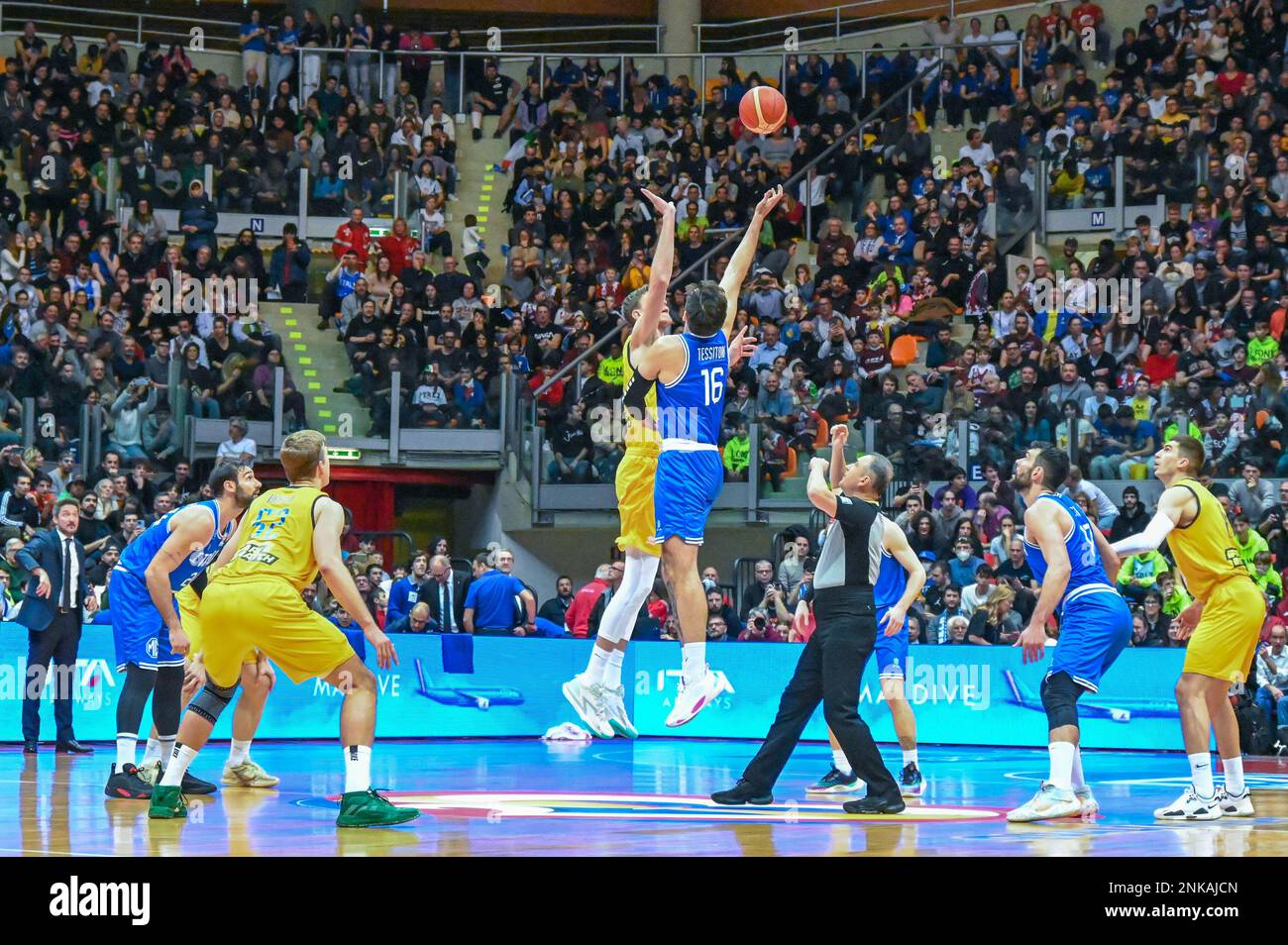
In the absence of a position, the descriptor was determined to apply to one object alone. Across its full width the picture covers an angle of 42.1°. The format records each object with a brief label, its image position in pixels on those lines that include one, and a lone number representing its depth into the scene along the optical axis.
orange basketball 12.09
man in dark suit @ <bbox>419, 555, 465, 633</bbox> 19.30
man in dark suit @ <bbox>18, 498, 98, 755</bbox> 15.66
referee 10.20
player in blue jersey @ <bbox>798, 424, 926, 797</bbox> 12.51
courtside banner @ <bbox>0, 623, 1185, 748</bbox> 17.17
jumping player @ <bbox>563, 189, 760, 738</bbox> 10.47
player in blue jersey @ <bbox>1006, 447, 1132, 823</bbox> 10.36
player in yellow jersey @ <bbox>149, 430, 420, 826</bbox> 9.29
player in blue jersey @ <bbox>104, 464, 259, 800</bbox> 11.00
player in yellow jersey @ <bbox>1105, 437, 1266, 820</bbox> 10.97
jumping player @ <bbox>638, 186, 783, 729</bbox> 10.12
